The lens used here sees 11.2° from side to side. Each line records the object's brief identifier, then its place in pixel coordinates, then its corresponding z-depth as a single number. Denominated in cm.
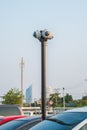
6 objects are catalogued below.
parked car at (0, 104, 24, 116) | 2066
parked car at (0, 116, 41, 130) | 1061
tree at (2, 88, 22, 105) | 6341
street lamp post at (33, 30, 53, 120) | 1152
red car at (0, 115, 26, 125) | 1319
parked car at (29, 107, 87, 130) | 690
